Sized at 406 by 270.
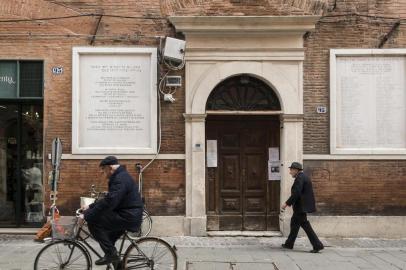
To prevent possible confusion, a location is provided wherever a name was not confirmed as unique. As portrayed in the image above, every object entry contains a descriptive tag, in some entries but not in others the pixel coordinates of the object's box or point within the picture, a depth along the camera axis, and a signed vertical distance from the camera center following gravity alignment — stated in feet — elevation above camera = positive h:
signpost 37.88 -0.75
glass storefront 40.91 -0.82
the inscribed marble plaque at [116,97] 39.93 +3.99
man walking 34.40 -3.30
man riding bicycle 24.50 -2.77
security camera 39.34 +3.85
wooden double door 40.75 -1.88
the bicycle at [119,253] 24.80 -4.78
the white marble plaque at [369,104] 40.29 +3.49
